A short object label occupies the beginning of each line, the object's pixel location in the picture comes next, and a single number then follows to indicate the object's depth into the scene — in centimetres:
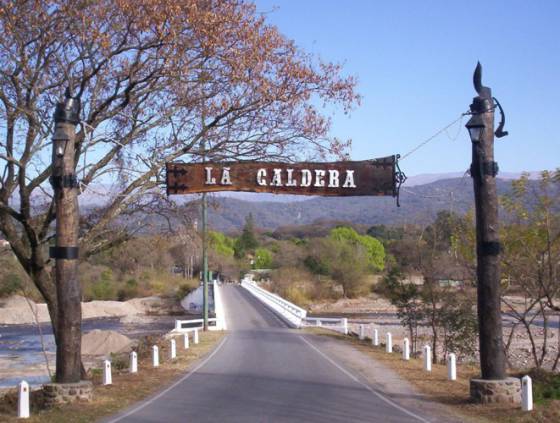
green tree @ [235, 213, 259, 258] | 14042
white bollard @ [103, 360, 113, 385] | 1669
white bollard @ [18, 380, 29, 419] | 1252
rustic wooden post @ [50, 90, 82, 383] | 1394
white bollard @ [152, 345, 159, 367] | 2078
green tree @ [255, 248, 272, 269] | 13025
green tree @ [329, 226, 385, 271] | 10106
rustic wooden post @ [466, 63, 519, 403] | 1362
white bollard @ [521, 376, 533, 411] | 1234
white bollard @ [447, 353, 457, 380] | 1738
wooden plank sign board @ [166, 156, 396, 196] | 1552
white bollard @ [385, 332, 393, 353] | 2428
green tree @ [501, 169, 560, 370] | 2055
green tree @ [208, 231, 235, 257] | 11625
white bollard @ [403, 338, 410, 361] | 2238
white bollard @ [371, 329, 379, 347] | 2742
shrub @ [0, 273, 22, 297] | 5952
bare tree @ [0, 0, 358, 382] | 1562
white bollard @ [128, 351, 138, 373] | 1919
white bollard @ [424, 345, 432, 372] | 1944
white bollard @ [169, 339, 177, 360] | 2319
